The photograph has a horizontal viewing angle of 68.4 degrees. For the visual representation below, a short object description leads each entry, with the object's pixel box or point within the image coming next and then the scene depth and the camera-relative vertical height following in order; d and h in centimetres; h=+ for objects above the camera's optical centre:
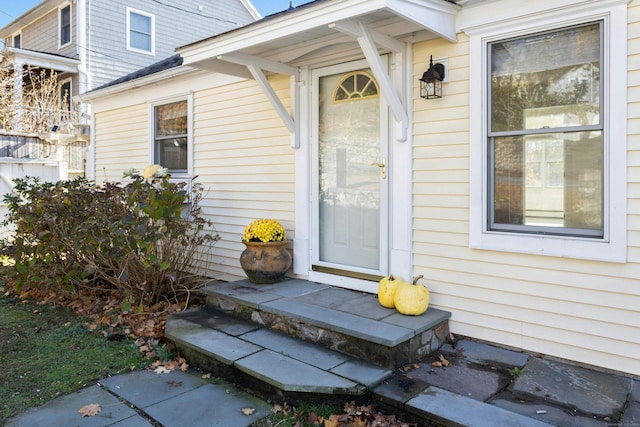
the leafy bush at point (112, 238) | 448 -27
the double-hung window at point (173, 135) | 618 +103
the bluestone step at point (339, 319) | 312 -80
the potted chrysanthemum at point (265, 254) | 452 -41
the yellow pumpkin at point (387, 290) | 365 -61
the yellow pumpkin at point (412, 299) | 348 -65
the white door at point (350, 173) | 419 +36
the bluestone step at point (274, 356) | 284 -100
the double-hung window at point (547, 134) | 308 +54
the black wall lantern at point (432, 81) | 358 +101
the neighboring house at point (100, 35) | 1271 +515
